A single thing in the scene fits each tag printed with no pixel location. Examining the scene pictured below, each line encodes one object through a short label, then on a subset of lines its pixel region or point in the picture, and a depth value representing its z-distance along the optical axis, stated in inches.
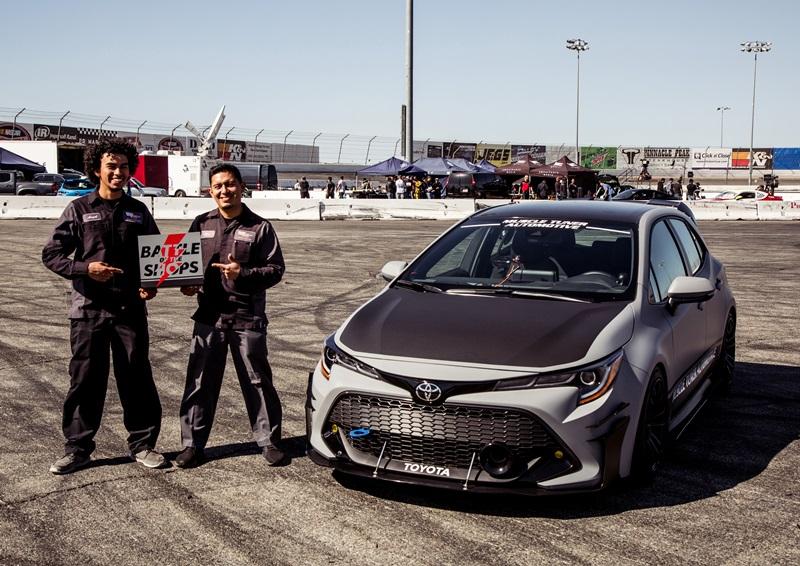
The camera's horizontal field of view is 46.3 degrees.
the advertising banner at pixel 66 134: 2640.3
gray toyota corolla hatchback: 171.0
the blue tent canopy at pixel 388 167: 1807.3
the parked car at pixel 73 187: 1594.5
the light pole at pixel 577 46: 2880.2
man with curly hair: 200.5
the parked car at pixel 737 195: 1892.2
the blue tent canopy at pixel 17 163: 1741.3
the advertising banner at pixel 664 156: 3430.1
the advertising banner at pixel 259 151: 3102.9
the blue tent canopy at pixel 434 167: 1776.6
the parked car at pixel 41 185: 1668.3
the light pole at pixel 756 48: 2930.6
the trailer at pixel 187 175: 2016.5
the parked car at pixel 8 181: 1662.2
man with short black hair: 207.6
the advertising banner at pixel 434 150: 3134.1
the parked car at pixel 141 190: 1595.2
